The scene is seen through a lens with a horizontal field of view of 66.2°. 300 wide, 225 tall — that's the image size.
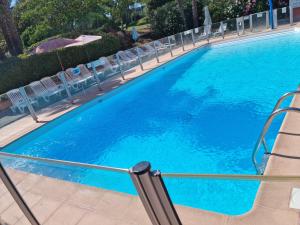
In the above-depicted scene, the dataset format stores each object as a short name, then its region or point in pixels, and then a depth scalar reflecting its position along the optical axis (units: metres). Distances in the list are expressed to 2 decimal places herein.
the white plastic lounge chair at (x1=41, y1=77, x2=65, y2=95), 9.26
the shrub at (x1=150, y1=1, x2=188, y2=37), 17.86
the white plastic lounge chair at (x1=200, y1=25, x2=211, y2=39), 13.73
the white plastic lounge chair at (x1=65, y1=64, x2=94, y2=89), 9.89
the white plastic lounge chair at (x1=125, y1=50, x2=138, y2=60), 11.75
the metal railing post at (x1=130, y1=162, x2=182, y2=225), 1.62
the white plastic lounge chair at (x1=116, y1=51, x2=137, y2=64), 11.44
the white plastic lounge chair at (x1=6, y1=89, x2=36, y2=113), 8.34
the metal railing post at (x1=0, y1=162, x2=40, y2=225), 2.69
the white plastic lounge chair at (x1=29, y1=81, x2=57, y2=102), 8.75
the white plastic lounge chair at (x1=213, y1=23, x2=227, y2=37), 13.52
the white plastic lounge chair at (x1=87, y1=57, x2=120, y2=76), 10.37
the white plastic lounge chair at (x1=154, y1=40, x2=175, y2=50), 12.57
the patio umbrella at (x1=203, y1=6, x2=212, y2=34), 14.86
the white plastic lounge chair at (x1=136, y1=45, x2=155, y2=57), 12.06
